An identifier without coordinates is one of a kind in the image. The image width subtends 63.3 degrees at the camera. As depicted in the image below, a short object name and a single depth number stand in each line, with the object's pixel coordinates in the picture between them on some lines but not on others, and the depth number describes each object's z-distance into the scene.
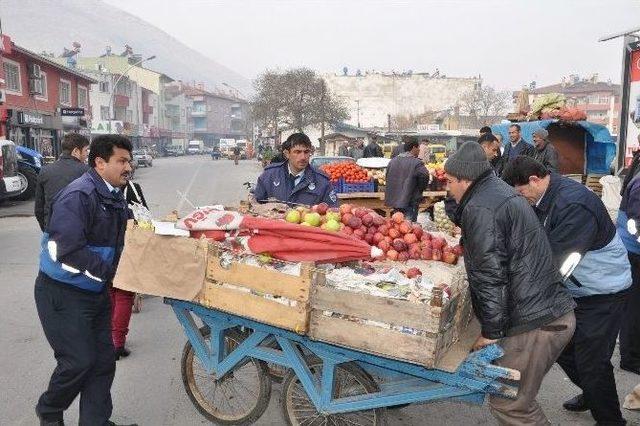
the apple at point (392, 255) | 3.67
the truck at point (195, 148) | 82.12
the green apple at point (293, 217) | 4.03
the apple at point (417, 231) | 4.05
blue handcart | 2.94
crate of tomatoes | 10.49
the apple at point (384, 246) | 3.76
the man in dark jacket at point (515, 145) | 9.41
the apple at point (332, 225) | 3.89
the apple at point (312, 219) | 3.97
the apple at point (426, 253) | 3.79
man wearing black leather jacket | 2.71
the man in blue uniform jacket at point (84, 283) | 3.02
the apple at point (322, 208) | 4.32
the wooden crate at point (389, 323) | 2.78
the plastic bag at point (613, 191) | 8.30
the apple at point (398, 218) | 4.20
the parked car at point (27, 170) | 16.86
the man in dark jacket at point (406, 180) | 8.98
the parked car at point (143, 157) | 41.22
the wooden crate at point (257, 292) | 3.10
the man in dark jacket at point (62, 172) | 5.57
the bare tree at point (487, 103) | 66.81
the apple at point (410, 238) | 3.90
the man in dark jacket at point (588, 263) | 3.26
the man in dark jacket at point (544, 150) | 8.86
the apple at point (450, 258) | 3.76
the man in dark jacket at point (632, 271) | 4.30
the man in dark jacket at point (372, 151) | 18.39
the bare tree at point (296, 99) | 48.12
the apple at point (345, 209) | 4.35
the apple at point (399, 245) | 3.78
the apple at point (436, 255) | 3.80
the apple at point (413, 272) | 3.28
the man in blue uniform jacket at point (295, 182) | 5.30
